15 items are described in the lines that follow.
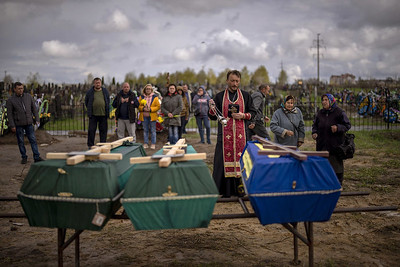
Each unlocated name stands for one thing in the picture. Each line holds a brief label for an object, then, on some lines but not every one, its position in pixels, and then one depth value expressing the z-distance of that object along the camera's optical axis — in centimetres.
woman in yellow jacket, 1118
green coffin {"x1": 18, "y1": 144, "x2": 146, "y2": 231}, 264
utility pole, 5222
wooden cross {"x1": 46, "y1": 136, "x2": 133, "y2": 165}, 280
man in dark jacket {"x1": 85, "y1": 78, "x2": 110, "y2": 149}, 965
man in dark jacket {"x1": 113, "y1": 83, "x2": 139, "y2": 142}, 1049
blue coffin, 274
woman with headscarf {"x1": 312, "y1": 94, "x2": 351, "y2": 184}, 578
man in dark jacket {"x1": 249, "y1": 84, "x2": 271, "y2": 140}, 743
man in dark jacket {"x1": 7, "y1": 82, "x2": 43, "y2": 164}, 890
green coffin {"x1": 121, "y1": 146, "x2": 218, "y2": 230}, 263
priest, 571
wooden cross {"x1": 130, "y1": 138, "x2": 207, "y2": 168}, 280
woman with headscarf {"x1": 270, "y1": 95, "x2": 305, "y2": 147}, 642
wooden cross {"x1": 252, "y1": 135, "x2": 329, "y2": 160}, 276
